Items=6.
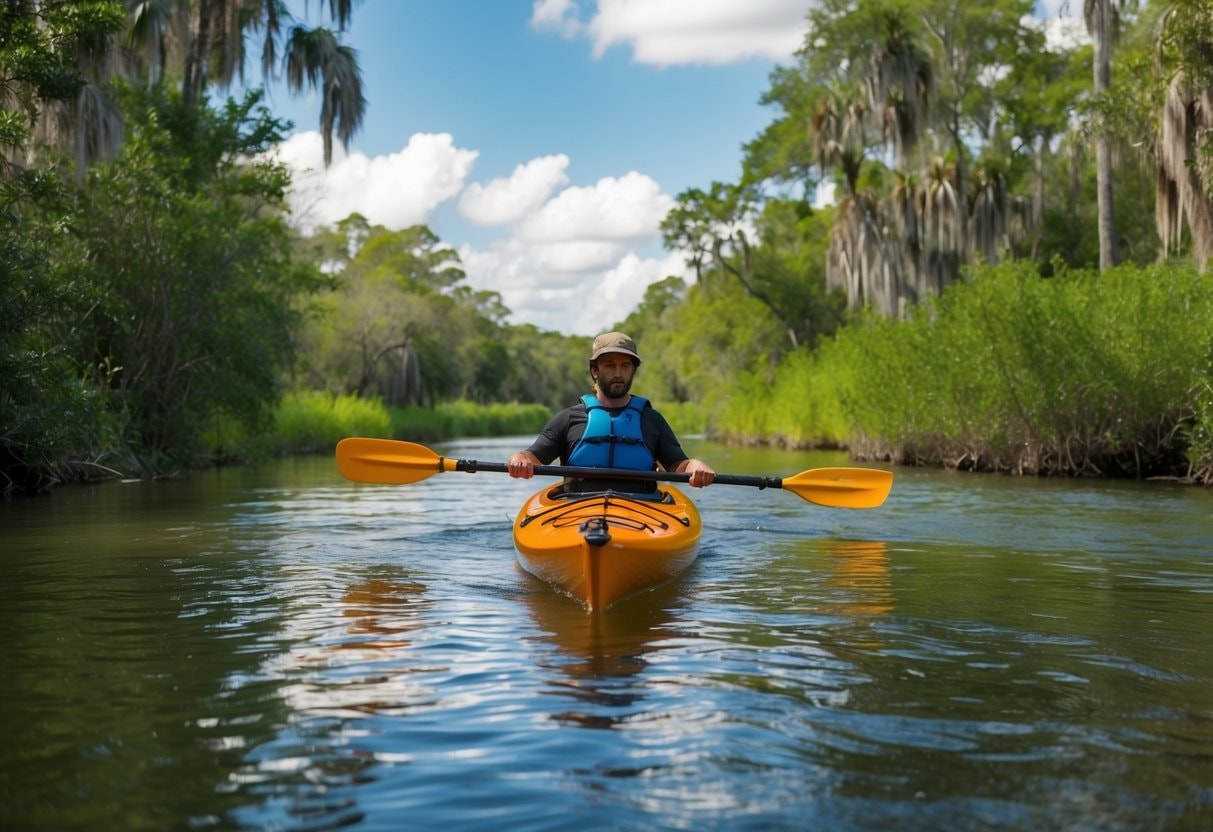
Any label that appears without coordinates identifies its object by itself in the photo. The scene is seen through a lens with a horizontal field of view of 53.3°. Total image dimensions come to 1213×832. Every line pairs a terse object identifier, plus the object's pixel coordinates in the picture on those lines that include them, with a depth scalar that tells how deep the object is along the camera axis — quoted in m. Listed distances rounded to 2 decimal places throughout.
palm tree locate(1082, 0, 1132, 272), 21.41
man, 7.79
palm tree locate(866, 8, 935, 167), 26.88
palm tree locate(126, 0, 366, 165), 20.47
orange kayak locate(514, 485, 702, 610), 6.25
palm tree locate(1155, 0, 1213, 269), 14.14
